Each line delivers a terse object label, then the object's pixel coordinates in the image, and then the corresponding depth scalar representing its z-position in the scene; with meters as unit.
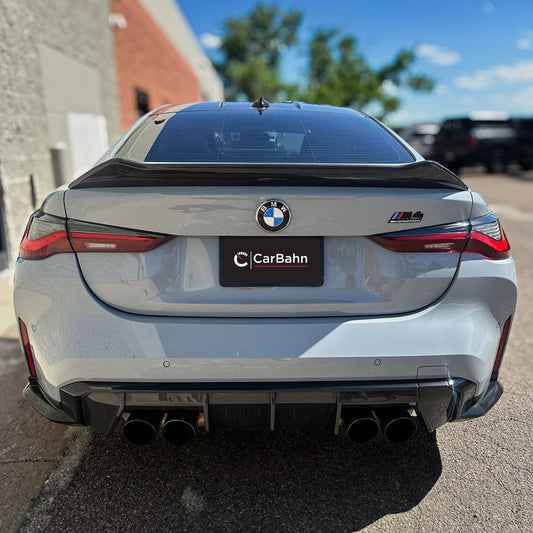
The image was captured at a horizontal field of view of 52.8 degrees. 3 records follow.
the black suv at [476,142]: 18.78
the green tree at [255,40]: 65.12
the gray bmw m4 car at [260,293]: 1.97
